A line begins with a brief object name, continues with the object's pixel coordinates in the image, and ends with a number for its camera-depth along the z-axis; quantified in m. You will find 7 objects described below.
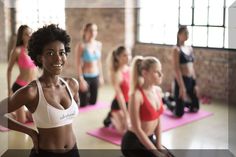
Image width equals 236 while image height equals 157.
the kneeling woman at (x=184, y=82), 3.96
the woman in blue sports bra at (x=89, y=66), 4.19
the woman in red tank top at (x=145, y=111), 1.99
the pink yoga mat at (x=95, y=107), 4.32
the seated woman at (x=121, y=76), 3.18
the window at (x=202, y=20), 4.31
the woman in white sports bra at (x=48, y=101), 1.15
